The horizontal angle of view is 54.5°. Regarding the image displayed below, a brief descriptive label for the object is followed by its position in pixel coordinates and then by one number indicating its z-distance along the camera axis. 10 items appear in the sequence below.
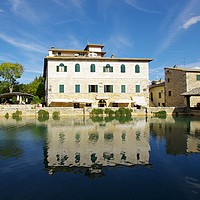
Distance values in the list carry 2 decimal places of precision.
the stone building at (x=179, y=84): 30.09
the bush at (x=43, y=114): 25.67
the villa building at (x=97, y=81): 29.02
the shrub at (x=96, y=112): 26.43
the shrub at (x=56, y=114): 25.78
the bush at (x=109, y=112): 26.78
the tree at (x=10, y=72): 44.09
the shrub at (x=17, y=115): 25.13
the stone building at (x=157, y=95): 36.16
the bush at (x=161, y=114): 27.46
